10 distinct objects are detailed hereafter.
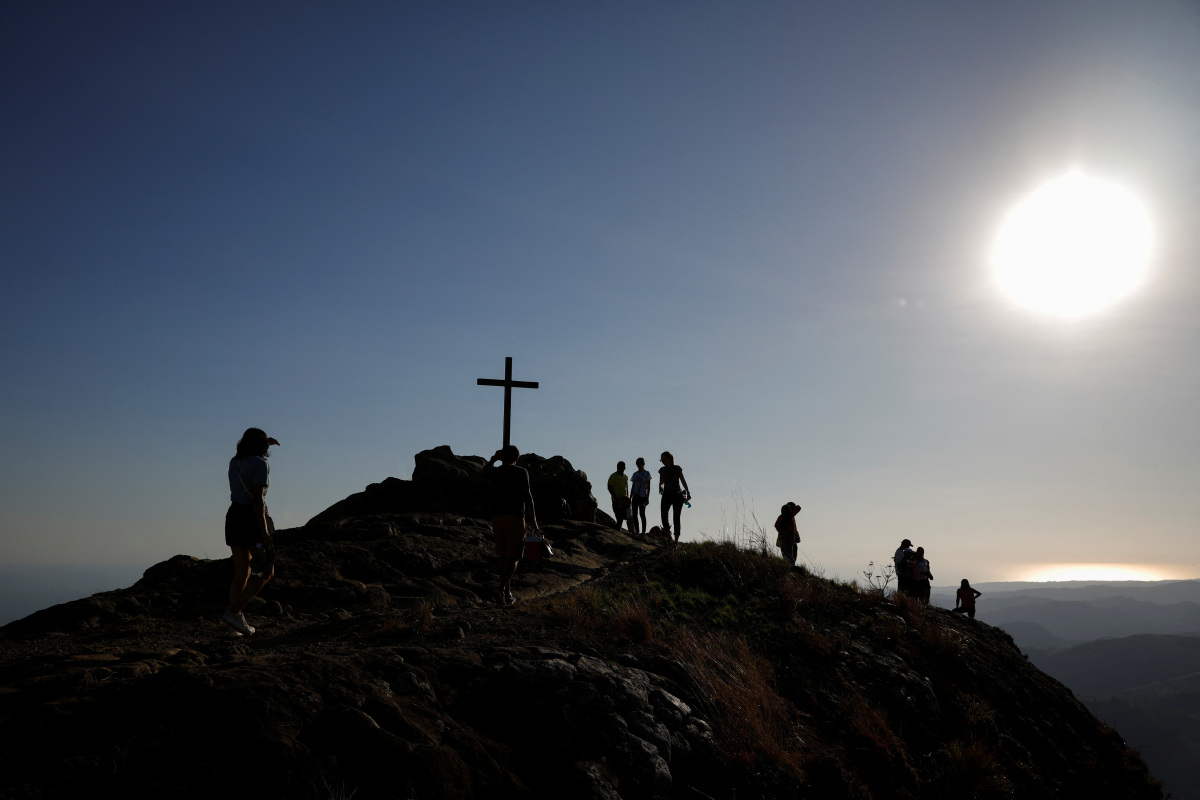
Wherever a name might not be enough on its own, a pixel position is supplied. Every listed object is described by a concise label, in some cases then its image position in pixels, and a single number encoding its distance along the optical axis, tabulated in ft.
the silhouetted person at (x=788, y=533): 49.55
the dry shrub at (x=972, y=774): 23.27
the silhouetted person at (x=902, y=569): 52.47
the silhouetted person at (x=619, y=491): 62.18
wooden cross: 55.67
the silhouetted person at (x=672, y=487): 48.83
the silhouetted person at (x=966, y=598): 58.57
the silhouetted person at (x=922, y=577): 52.75
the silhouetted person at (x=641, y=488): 56.70
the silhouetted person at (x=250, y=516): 21.13
